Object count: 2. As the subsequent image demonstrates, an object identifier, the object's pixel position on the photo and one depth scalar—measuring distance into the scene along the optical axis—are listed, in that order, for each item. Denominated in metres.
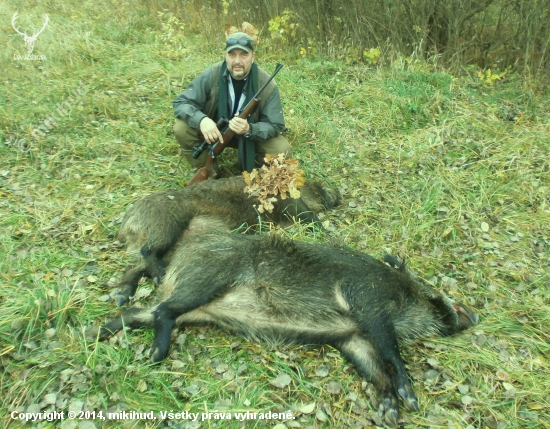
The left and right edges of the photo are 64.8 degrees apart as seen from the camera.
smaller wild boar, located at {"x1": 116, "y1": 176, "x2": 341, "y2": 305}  3.82
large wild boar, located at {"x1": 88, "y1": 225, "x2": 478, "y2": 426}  3.21
